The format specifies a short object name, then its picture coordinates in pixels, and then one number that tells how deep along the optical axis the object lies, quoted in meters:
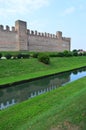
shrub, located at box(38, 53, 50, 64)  19.14
